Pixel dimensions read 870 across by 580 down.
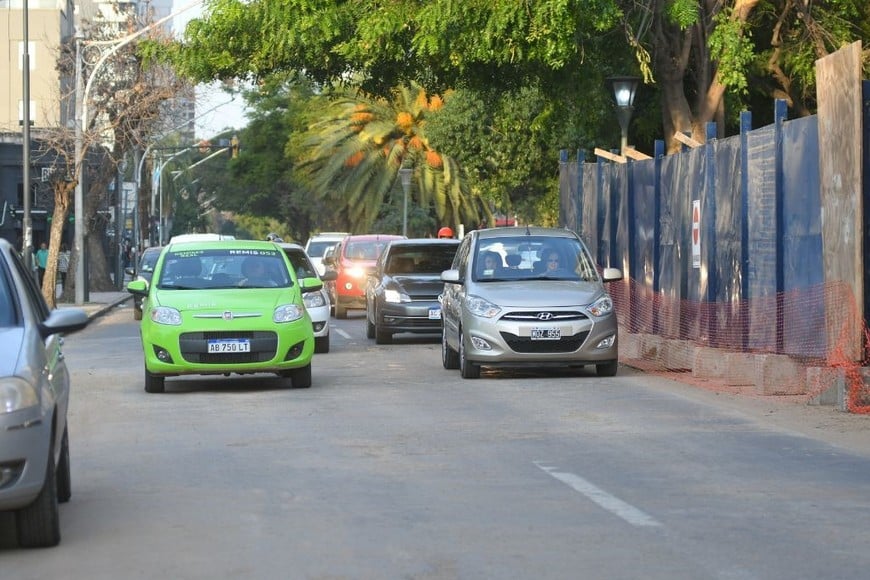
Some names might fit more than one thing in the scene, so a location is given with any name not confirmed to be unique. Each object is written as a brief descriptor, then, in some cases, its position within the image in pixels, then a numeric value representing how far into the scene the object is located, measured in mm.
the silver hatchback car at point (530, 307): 18516
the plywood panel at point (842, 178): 15023
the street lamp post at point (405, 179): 56844
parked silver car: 7633
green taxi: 17344
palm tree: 67062
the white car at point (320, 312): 23906
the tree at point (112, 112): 45312
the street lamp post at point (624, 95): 24828
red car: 34531
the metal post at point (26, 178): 37375
